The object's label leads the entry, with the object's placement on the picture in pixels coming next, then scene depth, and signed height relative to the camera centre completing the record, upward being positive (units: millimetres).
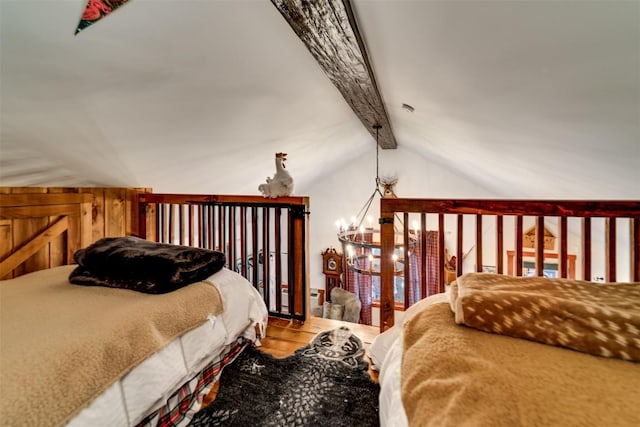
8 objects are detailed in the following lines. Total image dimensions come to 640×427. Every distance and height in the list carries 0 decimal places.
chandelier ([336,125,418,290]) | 2562 -336
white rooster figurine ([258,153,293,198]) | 2213 +203
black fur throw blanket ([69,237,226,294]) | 1333 -284
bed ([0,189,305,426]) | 769 -442
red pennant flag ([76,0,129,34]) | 1037 +778
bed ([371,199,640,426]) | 532 -366
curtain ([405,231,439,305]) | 5215 -1082
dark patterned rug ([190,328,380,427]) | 1221 -906
